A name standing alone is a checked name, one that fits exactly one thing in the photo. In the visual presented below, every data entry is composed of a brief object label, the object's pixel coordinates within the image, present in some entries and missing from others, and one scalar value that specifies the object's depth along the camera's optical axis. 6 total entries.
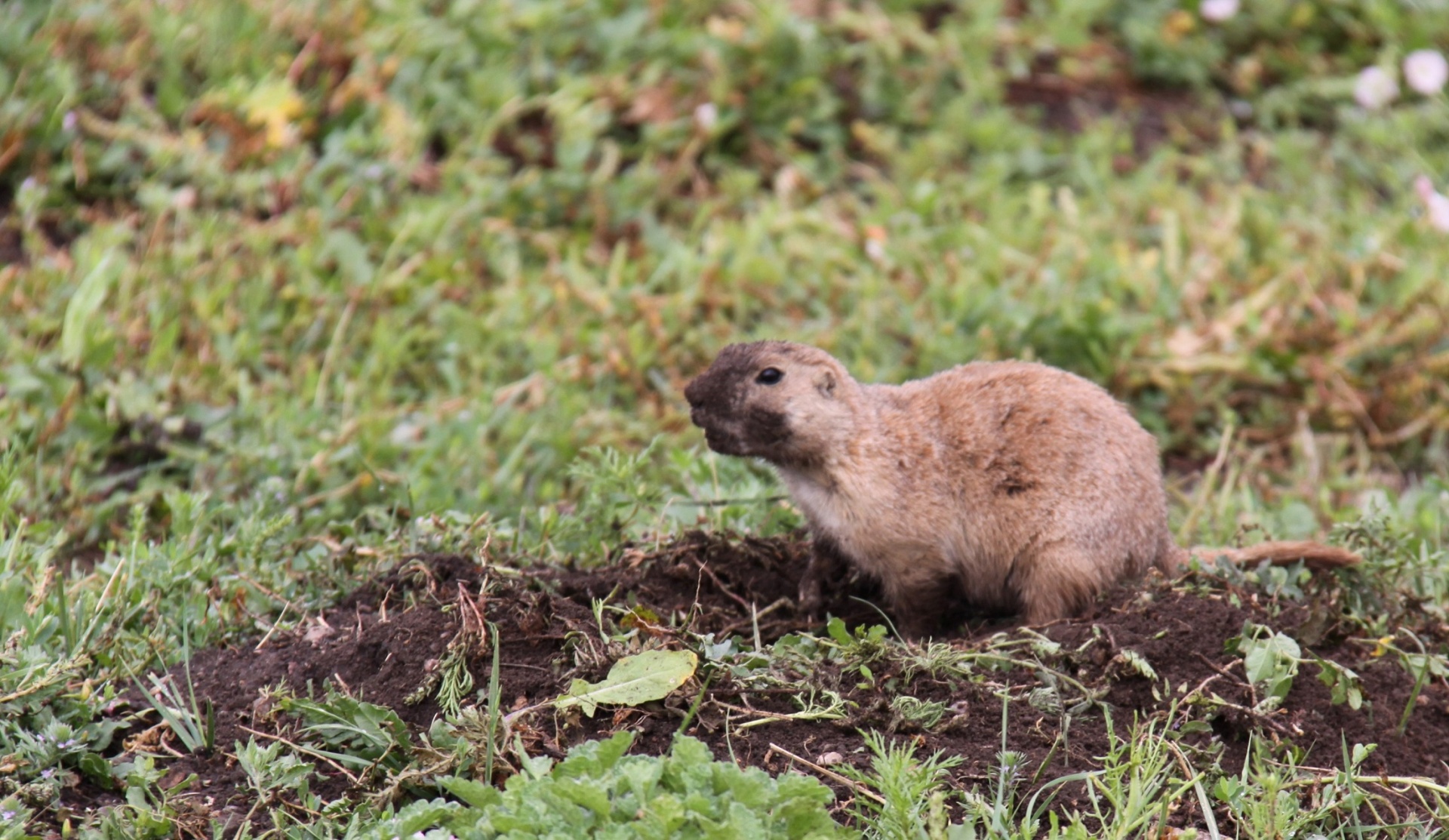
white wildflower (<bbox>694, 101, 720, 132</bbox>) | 15.52
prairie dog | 9.26
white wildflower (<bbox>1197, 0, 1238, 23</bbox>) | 17.83
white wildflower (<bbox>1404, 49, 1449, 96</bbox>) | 17.36
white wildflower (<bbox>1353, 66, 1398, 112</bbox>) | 17.39
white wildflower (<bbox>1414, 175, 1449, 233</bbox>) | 14.78
